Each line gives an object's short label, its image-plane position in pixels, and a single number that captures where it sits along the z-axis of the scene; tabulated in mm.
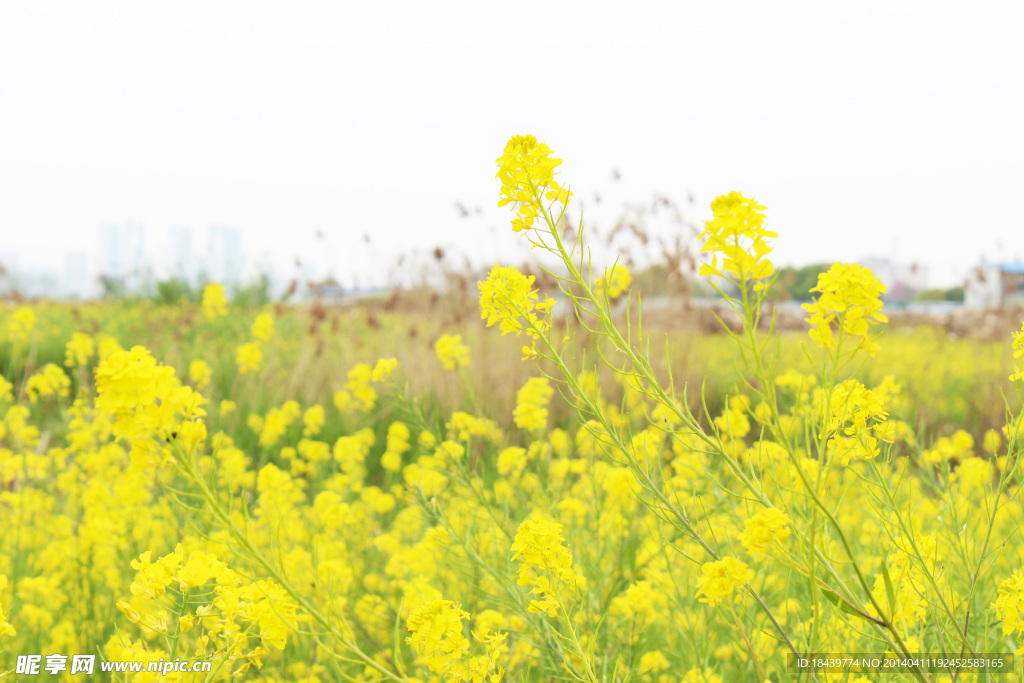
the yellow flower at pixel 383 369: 2152
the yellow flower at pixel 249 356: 4213
